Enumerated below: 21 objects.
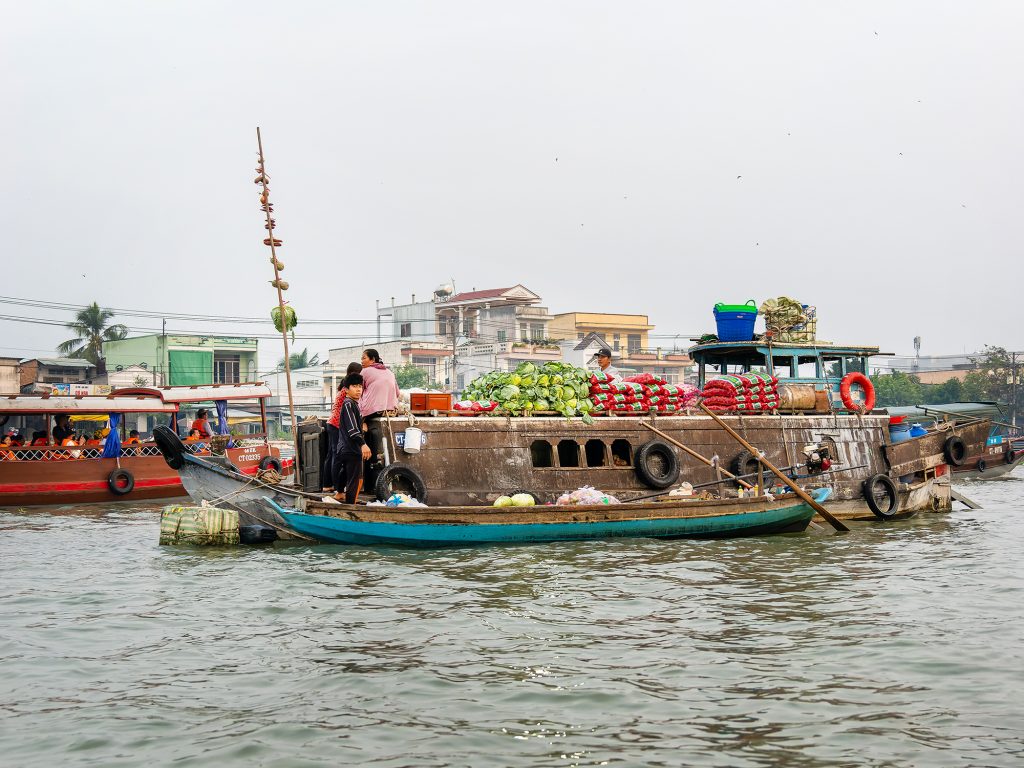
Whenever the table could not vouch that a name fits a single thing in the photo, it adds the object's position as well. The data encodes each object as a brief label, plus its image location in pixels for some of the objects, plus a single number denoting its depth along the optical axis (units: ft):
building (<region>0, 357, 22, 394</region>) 138.92
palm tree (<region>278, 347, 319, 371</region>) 241.96
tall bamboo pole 49.39
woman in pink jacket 44.10
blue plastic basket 55.11
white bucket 42.96
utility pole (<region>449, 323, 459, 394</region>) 161.61
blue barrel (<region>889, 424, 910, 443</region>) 58.03
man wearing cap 49.43
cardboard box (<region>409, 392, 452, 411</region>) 44.93
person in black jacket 41.16
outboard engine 50.75
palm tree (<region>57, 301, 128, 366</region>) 182.29
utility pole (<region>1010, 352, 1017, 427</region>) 185.26
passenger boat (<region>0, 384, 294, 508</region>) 72.90
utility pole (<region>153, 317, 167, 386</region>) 166.91
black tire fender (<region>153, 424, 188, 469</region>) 45.11
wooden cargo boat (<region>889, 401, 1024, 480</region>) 104.12
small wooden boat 39.91
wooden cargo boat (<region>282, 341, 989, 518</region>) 44.24
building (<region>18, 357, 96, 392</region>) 146.41
